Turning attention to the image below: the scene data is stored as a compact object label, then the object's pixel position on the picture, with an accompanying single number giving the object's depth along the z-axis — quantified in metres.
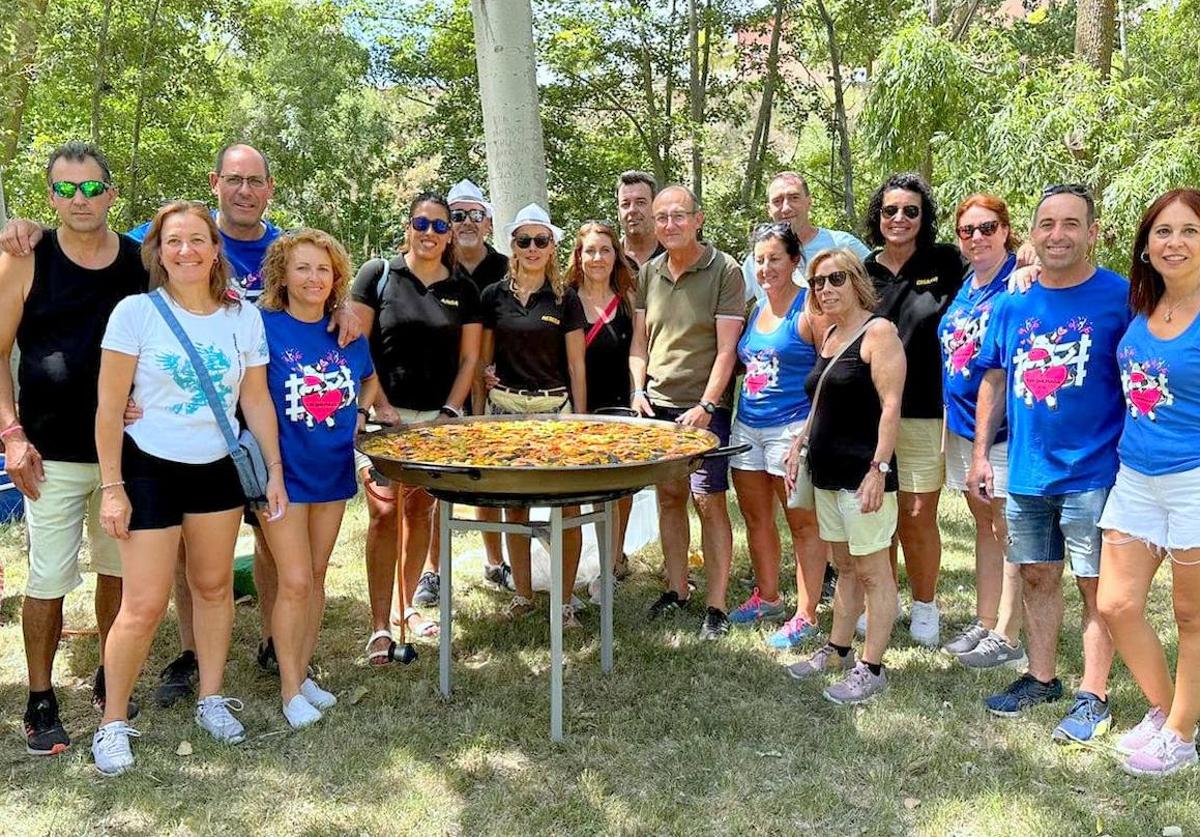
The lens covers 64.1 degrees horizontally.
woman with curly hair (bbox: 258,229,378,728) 3.81
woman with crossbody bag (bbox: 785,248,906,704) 3.96
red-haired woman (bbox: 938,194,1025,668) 4.25
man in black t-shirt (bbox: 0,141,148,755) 3.57
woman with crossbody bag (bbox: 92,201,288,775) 3.42
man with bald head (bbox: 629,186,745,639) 4.86
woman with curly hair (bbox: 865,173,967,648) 4.55
